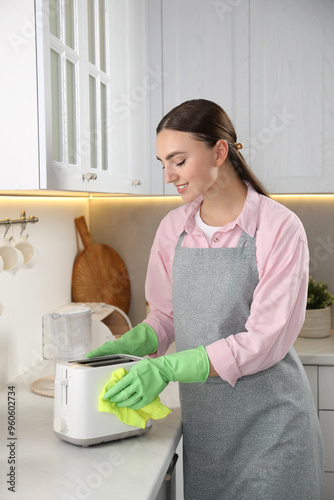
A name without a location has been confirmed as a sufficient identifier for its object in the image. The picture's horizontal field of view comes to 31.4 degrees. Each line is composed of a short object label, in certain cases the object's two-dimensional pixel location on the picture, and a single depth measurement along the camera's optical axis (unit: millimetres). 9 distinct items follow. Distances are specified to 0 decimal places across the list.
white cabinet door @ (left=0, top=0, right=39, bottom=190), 1246
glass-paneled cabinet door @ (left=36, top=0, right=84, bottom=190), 1245
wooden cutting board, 2479
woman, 1373
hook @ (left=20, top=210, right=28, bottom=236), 1838
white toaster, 1247
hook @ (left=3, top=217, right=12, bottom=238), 1705
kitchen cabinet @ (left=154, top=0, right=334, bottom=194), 2197
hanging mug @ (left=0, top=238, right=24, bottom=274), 1706
